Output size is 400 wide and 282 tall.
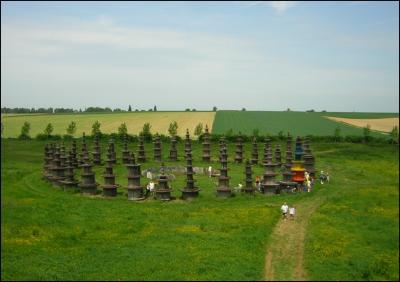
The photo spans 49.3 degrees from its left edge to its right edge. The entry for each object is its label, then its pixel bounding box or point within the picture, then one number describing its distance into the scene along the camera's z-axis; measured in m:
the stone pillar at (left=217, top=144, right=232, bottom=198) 45.09
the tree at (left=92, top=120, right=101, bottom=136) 103.07
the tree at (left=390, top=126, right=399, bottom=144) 76.59
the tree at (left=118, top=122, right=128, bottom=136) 107.72
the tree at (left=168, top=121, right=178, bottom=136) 106.44
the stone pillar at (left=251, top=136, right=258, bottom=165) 71.00
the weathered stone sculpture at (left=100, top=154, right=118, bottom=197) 45.50
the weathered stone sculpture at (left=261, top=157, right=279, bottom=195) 46.56
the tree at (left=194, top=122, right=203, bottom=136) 110.47
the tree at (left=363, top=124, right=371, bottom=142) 89.36
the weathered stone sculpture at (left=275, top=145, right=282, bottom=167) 63.00
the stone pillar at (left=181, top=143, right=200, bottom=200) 44.66
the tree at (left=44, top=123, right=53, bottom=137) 105.31
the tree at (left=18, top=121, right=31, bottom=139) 101.50
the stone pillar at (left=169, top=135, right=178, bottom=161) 75.31
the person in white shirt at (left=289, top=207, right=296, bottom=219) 34.97
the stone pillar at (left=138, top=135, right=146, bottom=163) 71.69
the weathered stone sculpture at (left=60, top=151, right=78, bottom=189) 49.93
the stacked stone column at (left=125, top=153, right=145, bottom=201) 44.56
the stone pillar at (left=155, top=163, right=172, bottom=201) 44.03
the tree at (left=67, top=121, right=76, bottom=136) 107.31
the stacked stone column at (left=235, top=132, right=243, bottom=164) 72.44
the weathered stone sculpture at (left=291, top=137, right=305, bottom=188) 49.22
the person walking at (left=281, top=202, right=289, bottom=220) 34.97
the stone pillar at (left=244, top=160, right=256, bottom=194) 46.88
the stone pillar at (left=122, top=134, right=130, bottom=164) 54.42
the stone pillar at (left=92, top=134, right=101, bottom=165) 69.88
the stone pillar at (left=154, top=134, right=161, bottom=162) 73.62
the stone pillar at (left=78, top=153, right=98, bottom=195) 46.97
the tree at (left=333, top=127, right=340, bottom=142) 93.66
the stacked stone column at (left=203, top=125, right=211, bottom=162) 73.89
